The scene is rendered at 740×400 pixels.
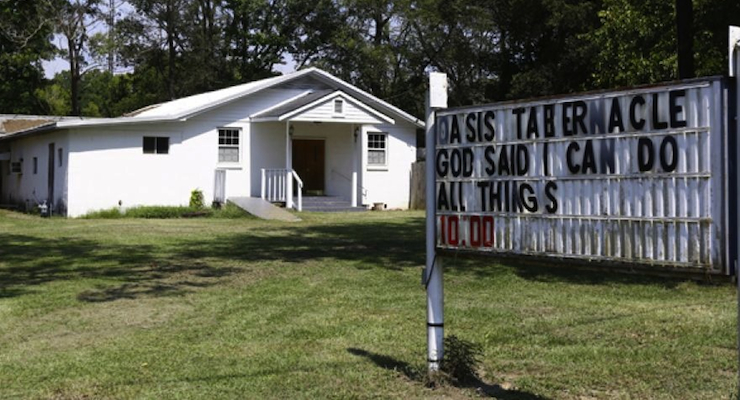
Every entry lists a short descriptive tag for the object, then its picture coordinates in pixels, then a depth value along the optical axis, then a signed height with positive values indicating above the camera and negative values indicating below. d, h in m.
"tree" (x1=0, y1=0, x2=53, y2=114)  47.03 +8.50
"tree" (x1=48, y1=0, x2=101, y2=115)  45.66 +10.47
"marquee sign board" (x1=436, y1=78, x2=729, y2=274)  4.73 +0.24
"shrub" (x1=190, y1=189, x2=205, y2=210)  28.05 +0.51
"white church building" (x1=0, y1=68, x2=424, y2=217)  26.83 +2.19
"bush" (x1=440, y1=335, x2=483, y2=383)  6.31 -1.11
